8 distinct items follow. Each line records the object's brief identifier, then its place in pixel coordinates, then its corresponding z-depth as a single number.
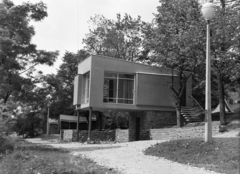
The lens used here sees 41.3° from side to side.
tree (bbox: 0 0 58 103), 18.80
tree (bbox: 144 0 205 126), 18.30
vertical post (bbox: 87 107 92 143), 22.62
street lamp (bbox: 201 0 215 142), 11.26
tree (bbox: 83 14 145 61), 35.22
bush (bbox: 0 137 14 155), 12.44
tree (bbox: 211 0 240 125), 16.17
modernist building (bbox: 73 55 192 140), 23.05
